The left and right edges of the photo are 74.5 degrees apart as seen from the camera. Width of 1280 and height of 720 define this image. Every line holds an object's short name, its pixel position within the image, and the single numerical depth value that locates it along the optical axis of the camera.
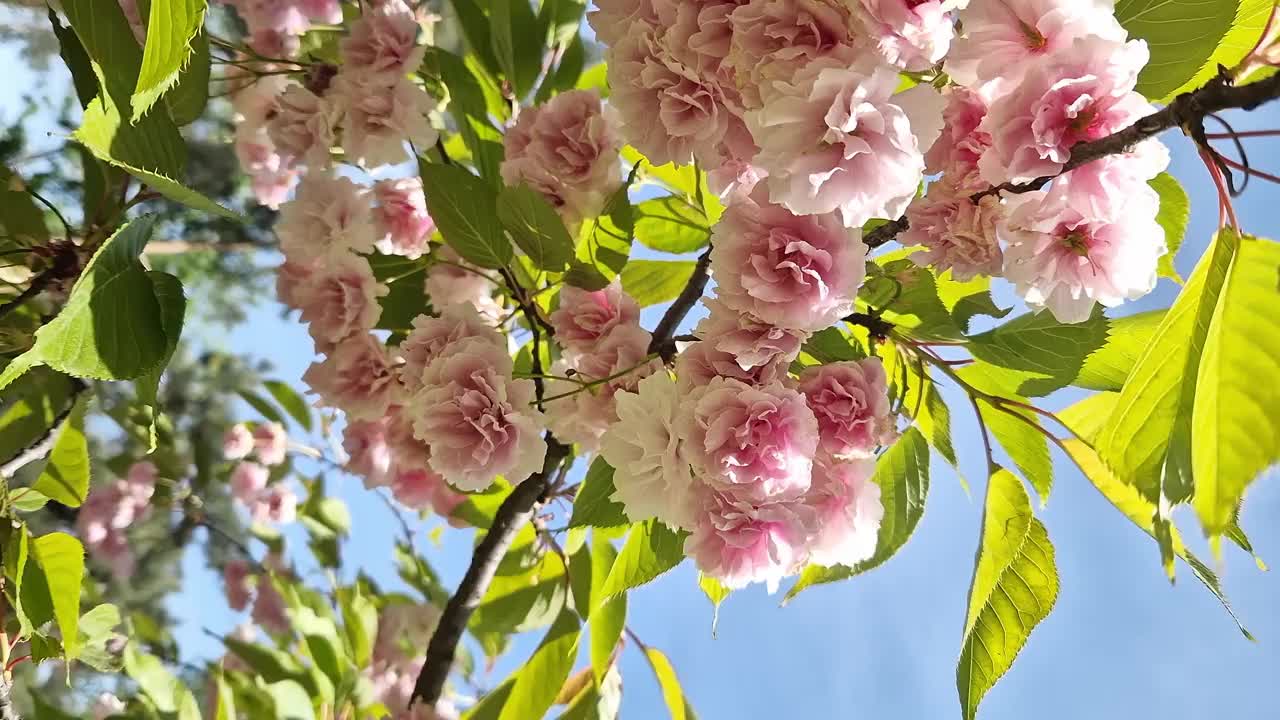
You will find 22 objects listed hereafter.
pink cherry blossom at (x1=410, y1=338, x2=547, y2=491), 0.41
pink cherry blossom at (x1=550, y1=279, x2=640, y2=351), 0.46
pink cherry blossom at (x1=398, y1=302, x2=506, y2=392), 0.45
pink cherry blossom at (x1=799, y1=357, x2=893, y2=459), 0.36
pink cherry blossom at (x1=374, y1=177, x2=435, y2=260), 0.57
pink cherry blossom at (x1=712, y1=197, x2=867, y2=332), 0.30
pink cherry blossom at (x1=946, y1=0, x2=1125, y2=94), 0.25
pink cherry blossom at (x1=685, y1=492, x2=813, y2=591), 0.34
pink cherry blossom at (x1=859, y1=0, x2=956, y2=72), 0.24
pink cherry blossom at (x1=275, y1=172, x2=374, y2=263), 0.55
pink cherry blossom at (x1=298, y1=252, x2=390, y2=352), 0.51
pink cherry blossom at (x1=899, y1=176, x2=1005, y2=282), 0.30
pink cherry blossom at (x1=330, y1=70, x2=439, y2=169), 0.55
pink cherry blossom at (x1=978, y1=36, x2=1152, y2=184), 0.24
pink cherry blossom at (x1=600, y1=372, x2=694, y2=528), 0.34
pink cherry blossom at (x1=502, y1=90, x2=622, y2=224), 0.46
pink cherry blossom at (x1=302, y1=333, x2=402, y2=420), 0.53
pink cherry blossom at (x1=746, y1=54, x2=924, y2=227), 0.24
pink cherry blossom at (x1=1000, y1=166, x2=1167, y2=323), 0.27
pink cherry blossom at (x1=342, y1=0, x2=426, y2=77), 0.56
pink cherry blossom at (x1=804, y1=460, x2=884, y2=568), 0.37
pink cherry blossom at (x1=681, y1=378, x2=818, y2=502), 0.32
